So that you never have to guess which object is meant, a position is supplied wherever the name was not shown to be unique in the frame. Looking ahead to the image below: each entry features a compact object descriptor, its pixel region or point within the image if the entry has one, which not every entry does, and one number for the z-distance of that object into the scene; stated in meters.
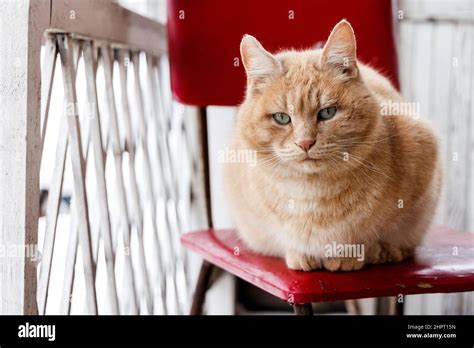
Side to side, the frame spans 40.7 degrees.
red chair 1.26
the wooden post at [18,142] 0.86
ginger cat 1.01
